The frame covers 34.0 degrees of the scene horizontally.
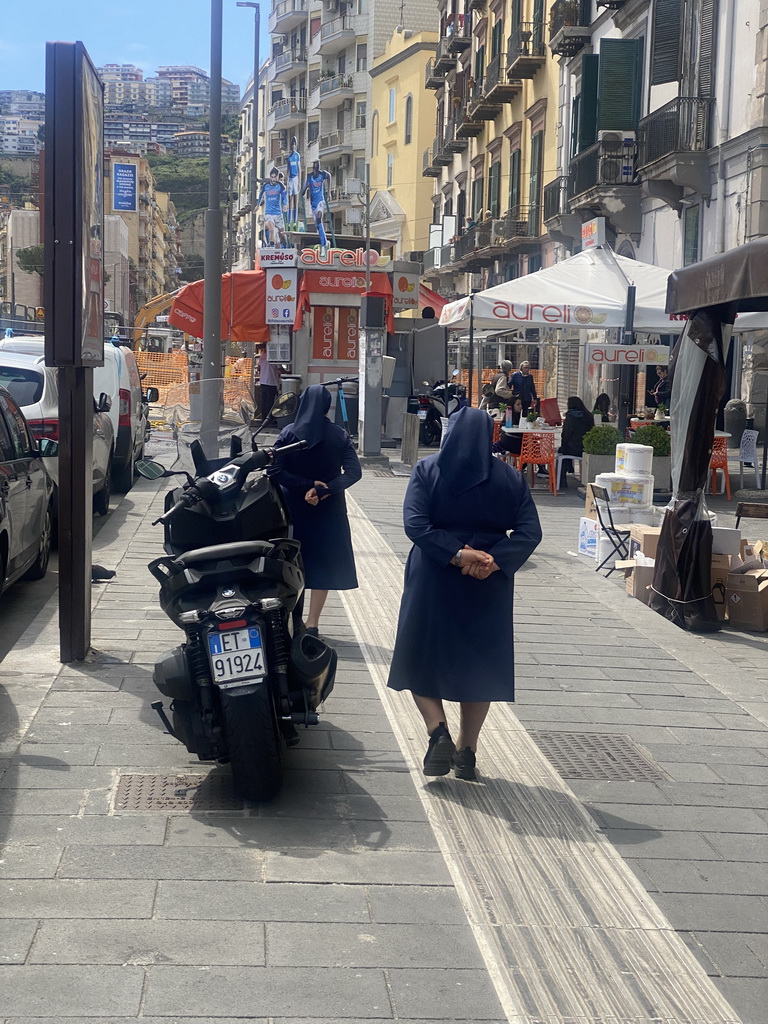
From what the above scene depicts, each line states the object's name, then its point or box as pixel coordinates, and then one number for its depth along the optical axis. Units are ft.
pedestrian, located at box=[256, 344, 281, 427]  94.02
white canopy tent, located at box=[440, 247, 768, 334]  53.36
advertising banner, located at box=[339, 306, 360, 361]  91.81
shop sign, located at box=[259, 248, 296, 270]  87.81
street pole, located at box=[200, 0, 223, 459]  58.49
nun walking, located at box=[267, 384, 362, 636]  24.75
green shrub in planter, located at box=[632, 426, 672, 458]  48.96
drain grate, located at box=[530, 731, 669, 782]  18.31
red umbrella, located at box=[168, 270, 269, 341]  89.66
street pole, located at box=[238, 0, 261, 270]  105.60
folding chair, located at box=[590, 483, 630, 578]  36.35
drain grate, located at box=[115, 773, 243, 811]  16.11
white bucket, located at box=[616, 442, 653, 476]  38.73
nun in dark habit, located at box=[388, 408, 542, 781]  16.98
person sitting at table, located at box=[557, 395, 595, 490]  56.65
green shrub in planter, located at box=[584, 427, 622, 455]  52.08
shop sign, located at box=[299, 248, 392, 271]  88.17
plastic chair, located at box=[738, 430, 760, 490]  57.31
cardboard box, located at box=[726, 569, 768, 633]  29.91
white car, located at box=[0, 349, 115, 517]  39.14
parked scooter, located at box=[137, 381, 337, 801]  15.76
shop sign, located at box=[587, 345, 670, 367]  57.21
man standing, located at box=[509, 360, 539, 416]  73.05
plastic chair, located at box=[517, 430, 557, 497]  56.03
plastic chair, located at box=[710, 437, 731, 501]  53.83
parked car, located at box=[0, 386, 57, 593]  27.96
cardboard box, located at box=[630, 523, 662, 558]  33.17
